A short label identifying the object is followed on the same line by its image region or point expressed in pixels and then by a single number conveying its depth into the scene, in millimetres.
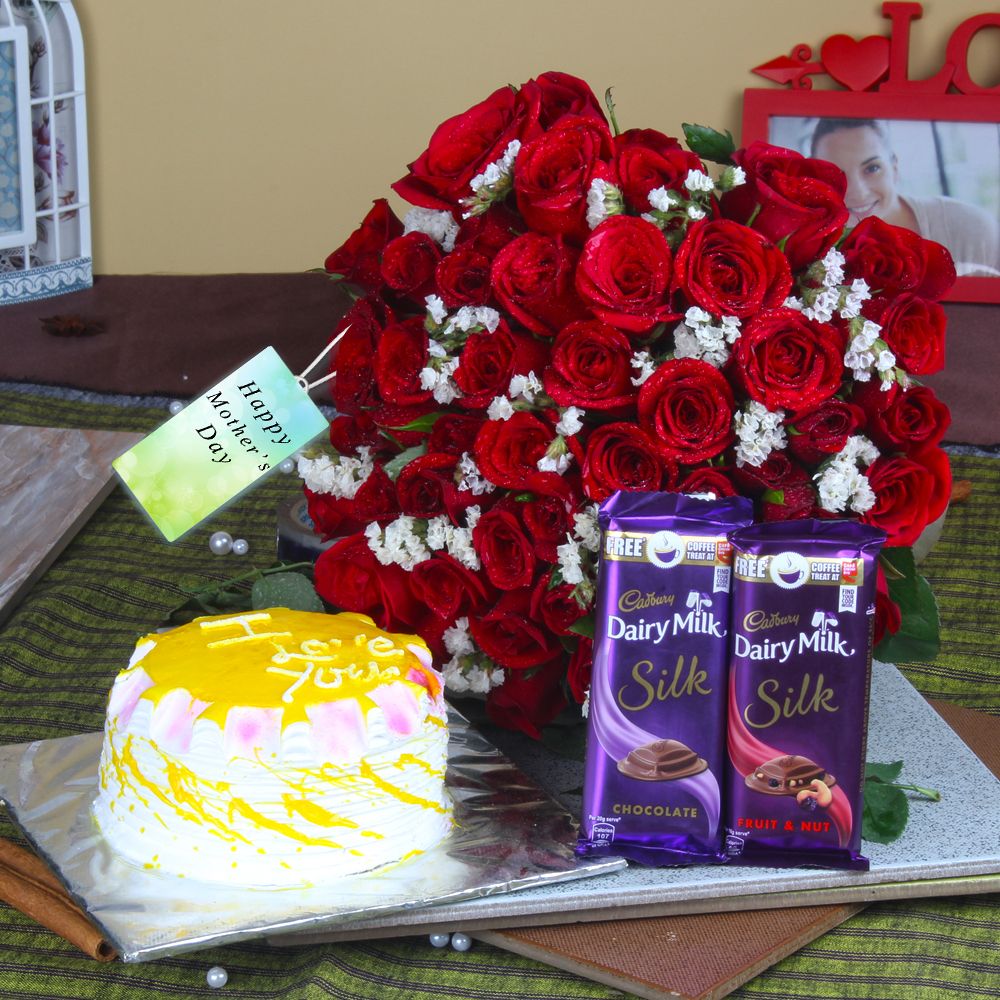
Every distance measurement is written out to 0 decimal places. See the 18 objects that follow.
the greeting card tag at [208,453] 1209
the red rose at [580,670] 1174
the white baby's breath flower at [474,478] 1191
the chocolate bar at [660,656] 1116
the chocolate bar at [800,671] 1108
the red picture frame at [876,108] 2175
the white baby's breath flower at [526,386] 1170
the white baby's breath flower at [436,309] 1205
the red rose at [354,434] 1265
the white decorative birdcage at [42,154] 2204
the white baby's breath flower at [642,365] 1153
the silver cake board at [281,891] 1071
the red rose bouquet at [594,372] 1152
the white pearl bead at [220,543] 1549
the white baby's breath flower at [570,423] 1159
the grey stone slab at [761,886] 1118
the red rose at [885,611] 1187
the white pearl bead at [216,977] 1101
